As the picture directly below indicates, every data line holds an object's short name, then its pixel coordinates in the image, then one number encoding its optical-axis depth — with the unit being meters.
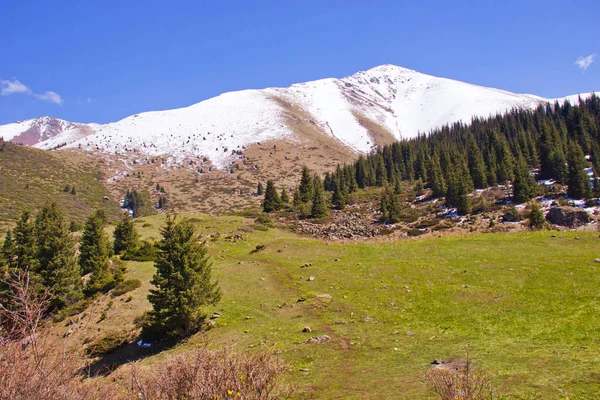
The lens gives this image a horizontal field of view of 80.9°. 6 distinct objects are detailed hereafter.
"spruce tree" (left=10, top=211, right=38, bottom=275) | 29.68
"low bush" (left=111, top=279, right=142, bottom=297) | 25.84
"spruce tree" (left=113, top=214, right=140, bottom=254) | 36.09
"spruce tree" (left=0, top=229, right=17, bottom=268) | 28.93
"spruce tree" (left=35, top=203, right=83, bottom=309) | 26.78
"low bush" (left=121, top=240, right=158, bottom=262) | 33.56
